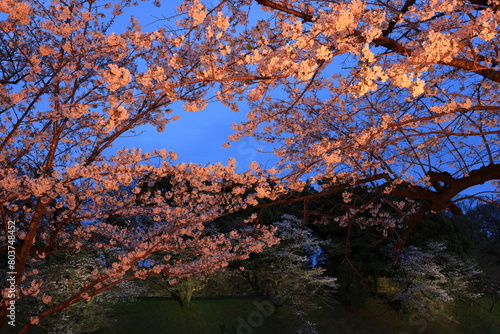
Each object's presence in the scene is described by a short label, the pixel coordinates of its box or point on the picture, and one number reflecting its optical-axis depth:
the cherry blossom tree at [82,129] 4.32
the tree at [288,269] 15.05
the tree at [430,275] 16.33
